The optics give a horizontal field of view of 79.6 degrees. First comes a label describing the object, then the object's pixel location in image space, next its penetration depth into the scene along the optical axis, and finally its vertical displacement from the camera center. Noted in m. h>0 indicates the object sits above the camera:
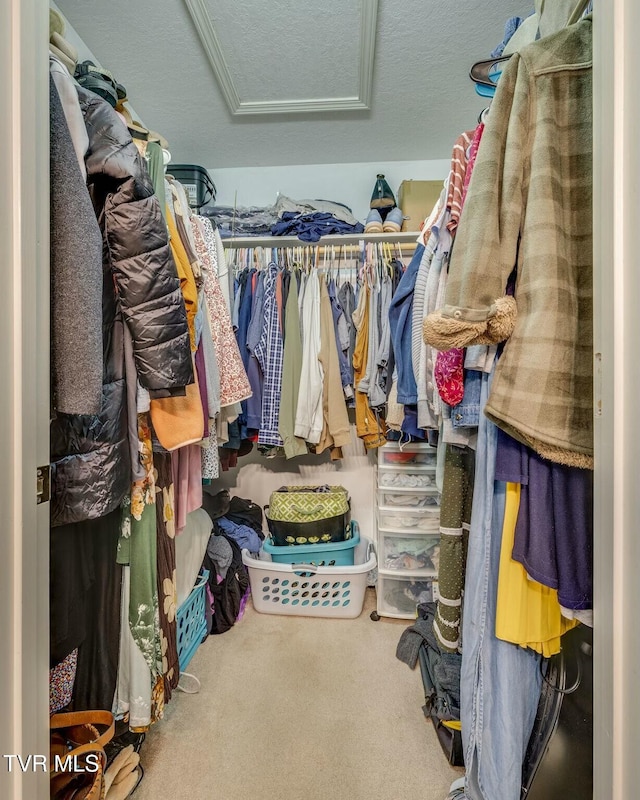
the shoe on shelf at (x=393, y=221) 1.88 +0.86
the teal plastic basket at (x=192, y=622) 1.44 -0.90
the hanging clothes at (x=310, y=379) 1.71 +0.08
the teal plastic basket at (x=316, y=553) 1.79 -0.74
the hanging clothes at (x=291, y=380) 1.73 +0.07
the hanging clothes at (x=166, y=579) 1.04 -0.51
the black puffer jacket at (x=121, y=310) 0.75 +0.18
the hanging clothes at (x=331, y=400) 1.75 -0.02
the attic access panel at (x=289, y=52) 1.31 +1.31
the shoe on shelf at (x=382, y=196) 1.96 +1.04
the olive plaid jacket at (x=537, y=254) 0.61 +0.24
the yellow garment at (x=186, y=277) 1.00 +0.31
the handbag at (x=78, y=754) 0.85 -0.82
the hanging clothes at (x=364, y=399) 1.79 -0.01
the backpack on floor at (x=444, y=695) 1.11 -0.96
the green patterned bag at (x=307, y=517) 1.80 -0.58
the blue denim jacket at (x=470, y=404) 0.84 -0.02
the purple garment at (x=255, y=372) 1.75 +0.11
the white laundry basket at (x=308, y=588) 1.76 -0.90
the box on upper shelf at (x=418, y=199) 1.96 +1.01
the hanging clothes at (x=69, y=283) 0.67 +0.20
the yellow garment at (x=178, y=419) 0.92 -0.06
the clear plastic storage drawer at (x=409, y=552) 1.79 -0.74
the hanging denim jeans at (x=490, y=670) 0.76 -0.56
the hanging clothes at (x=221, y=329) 1.29 +0.23
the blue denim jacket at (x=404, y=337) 1.40 +0.23
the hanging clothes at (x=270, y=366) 1.73 +0.13
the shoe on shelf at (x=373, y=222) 1.88 +0.86
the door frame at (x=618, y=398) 0.43 +0.00
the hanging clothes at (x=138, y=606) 0.97 -0.54
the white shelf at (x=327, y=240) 1.88 +0.78
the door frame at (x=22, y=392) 0.51 +0.00
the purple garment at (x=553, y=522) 0.64 -0.22
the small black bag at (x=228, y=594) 1.73 -0.93
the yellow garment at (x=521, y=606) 0.72 -0.40
